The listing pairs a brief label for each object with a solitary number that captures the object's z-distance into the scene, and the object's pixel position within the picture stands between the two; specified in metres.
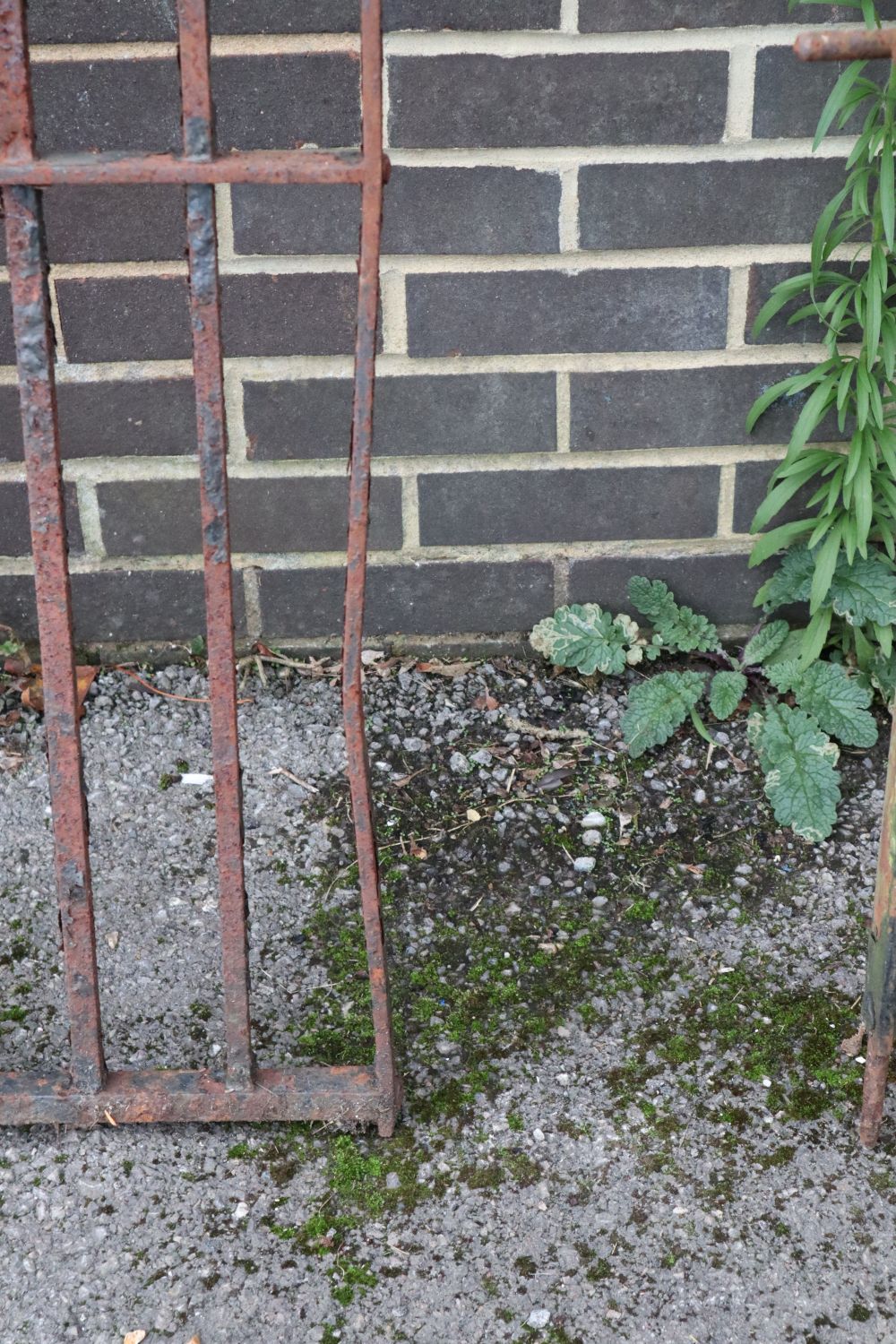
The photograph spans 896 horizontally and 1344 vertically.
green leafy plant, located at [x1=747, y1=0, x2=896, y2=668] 1.86
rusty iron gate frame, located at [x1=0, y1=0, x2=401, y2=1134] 1.08
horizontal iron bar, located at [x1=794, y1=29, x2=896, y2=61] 1.05
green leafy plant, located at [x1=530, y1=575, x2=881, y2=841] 2.01
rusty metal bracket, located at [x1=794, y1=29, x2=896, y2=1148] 1.31
